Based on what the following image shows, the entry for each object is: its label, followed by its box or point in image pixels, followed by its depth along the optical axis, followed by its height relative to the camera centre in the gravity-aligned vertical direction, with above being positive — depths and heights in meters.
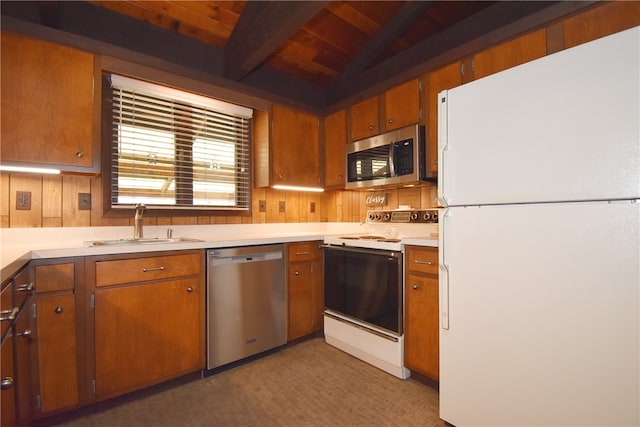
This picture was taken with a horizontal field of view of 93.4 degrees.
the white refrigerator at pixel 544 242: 1.05 -0.11
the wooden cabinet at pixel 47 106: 1.63 +0.64
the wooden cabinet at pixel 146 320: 1.68 -0.63
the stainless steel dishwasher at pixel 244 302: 2.08 -0.64
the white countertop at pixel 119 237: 1.55 -0.16
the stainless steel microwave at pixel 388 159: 2.21 +0.45
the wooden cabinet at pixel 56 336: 1.51 -0.62
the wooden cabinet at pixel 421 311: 1.85 -0.61
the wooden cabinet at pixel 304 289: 2.51 -0.63
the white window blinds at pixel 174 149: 2.18 +0.55
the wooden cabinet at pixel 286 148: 2.77 +0.65
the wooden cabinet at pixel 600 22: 1.44 +0.97
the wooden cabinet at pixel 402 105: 2.27 +0.86
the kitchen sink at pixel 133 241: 1.96 -0.18
